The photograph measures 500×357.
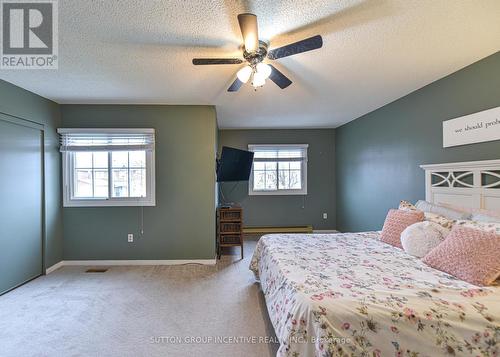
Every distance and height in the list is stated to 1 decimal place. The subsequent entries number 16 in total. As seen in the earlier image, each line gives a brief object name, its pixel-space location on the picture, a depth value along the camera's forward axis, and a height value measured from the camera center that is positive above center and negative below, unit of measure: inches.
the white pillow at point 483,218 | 79.0 -13.9
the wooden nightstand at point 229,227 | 159.3 -31.8
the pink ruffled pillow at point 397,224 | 98.8 -19.5
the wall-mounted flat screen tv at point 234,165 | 162.8 +9.8
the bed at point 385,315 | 52.9 -30.9
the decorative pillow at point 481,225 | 73.0 -15.5
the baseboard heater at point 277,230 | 212.1 -44.9
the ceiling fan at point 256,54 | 62.7 +36.8
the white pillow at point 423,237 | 85.0 -21.5
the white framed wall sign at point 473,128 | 89.6 +19.4
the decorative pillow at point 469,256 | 65.1 -22.8
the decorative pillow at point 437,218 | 87.7 -15.8
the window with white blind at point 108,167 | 144.7 +7.9
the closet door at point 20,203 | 110.0 -11.1
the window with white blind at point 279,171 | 220.5 +6.9
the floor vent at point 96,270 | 136.3 -50.9
